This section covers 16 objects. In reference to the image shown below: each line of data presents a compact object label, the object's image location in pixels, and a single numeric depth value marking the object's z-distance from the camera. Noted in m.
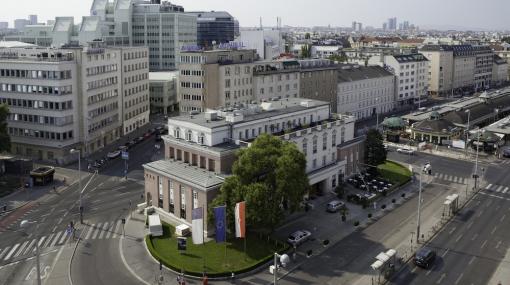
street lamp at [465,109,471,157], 136.62
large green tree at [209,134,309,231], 68.81
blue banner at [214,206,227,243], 65.12
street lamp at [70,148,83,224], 83.10
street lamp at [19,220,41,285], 51.86
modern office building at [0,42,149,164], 116.44
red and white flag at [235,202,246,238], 64.19
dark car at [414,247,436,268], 69.06
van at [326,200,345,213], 89.38
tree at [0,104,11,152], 104.94
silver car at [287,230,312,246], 75.24
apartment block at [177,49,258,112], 135.38
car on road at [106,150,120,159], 124.22
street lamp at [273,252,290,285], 51.22
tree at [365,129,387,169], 108.44
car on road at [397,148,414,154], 133.86
